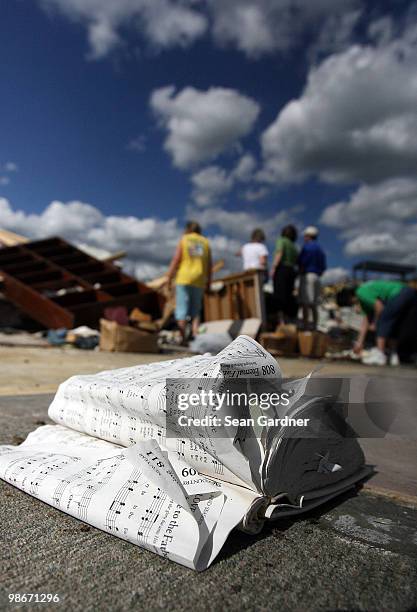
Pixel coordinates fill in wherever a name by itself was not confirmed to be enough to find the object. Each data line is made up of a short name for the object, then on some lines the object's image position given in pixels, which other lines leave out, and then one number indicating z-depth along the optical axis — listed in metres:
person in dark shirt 6.33
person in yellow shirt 5.69
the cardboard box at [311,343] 5.94
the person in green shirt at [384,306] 5.52
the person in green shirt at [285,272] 6.40
